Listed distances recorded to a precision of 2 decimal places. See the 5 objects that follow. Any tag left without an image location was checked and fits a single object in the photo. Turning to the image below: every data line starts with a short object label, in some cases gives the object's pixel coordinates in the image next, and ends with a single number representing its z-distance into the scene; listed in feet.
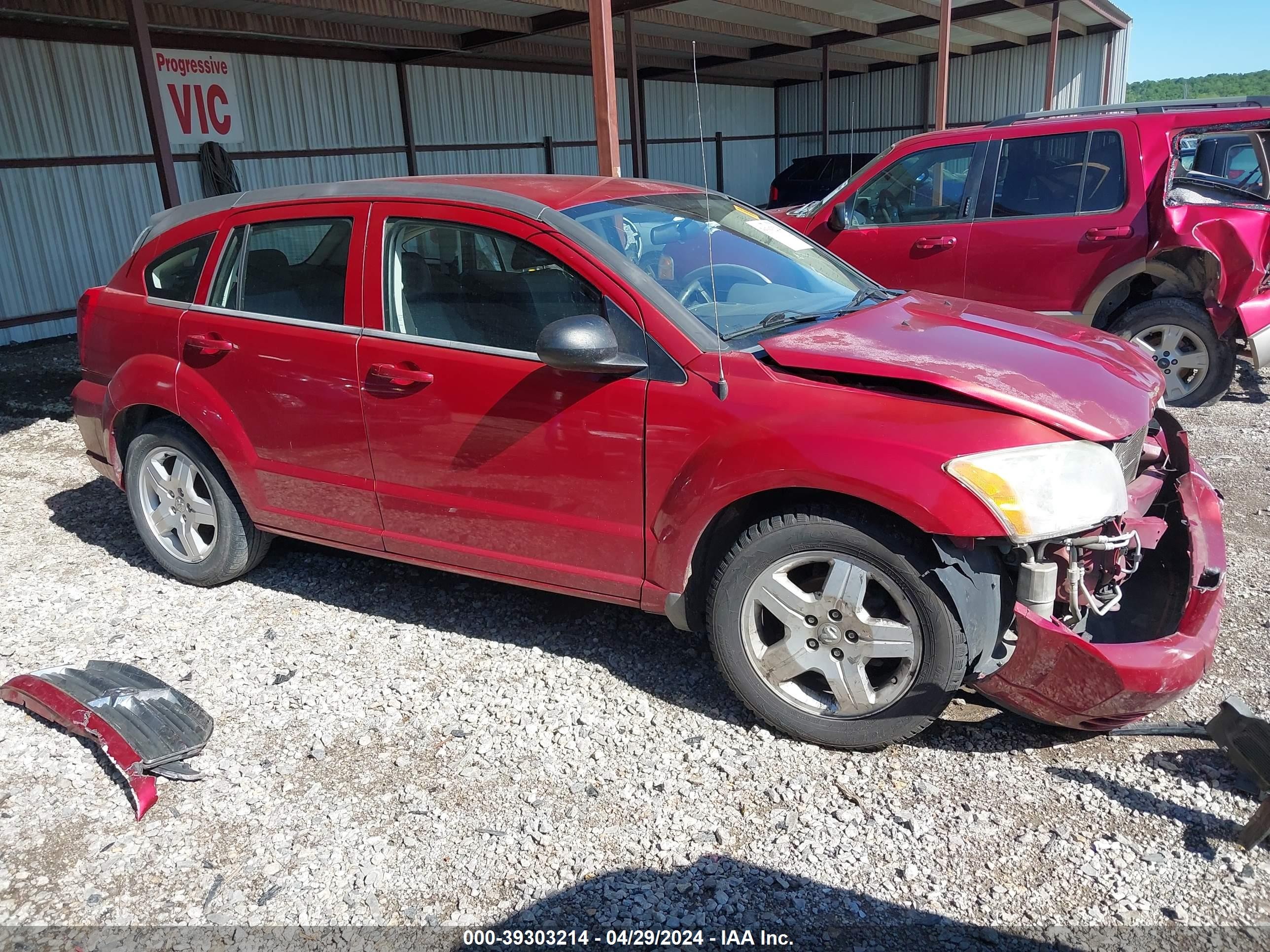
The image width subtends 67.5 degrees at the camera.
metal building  36.01
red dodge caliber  9.05
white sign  40.45
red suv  20.59
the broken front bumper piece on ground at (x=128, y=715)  10.00
